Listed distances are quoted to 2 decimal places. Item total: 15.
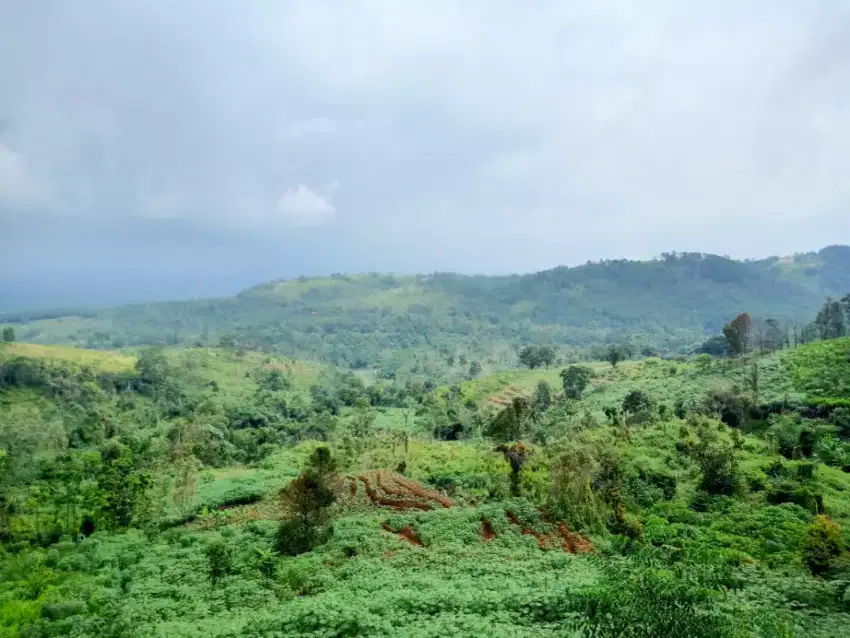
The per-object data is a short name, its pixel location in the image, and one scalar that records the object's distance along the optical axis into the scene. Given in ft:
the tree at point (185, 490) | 104.27
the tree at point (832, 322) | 286.66
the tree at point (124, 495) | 99.91
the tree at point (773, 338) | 273.87
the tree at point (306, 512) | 82.63
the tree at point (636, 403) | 172.25
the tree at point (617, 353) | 308.40
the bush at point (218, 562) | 73.51
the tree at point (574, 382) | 240.73
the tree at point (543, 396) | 232.94
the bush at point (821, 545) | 69.26
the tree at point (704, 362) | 230.01
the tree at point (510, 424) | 136.77
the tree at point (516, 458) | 101.33
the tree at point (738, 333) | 242.17
